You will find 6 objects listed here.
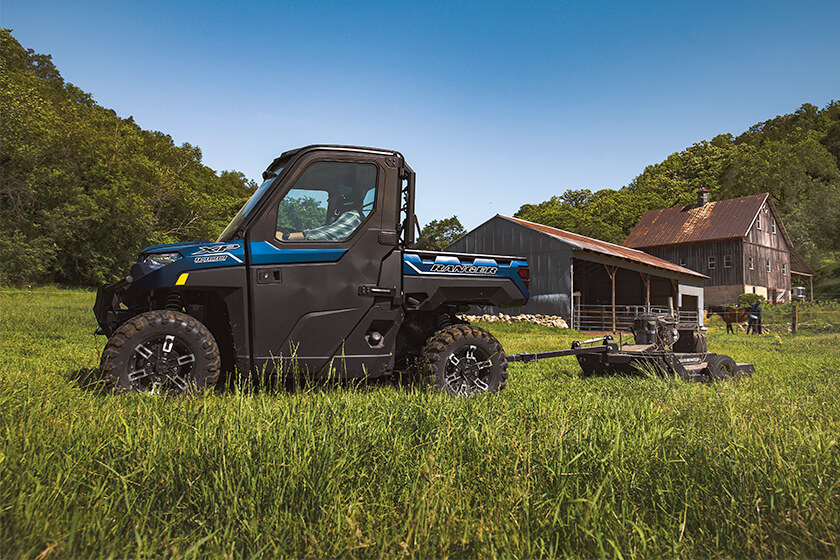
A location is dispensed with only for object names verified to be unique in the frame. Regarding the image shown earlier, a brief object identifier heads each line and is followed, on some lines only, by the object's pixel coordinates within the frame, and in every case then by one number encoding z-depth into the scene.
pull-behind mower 7.39
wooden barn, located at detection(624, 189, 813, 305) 50.38
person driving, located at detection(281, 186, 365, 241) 5.46
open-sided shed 30.34
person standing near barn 28.02
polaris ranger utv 4.88
